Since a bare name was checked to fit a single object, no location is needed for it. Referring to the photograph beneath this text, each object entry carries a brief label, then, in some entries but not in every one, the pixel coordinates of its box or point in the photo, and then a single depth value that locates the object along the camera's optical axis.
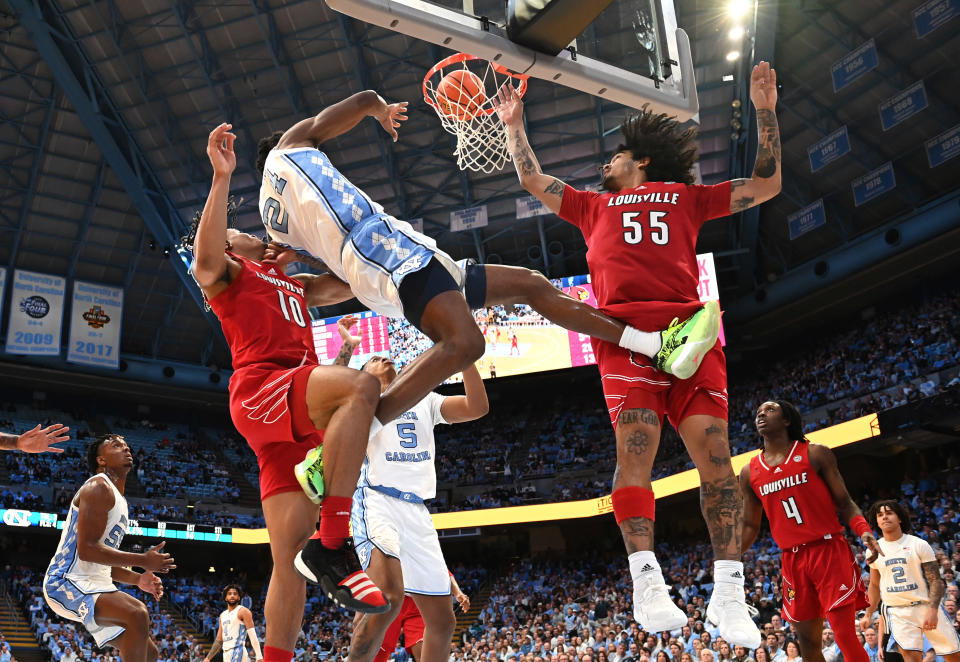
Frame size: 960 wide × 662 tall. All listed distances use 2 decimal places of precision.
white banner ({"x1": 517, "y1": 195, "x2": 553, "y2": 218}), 23.34
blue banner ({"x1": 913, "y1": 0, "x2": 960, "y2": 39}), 18.23
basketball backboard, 5.65
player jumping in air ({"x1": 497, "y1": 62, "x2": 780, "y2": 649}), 3.90
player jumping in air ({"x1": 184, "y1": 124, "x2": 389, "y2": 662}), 3.53
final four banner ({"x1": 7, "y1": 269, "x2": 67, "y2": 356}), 24.33
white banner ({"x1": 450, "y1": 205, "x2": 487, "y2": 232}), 24.11
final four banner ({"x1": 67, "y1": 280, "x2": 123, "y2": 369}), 25.38
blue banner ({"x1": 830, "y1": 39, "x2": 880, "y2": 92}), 19.52
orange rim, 6.41
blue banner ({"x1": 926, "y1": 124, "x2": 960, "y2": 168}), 20.42
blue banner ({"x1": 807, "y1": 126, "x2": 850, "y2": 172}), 21.12
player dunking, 3.71
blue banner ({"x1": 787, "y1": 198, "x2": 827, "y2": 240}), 23.20
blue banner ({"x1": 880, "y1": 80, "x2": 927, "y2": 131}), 19.91
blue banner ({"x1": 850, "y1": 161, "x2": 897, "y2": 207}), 21.78
